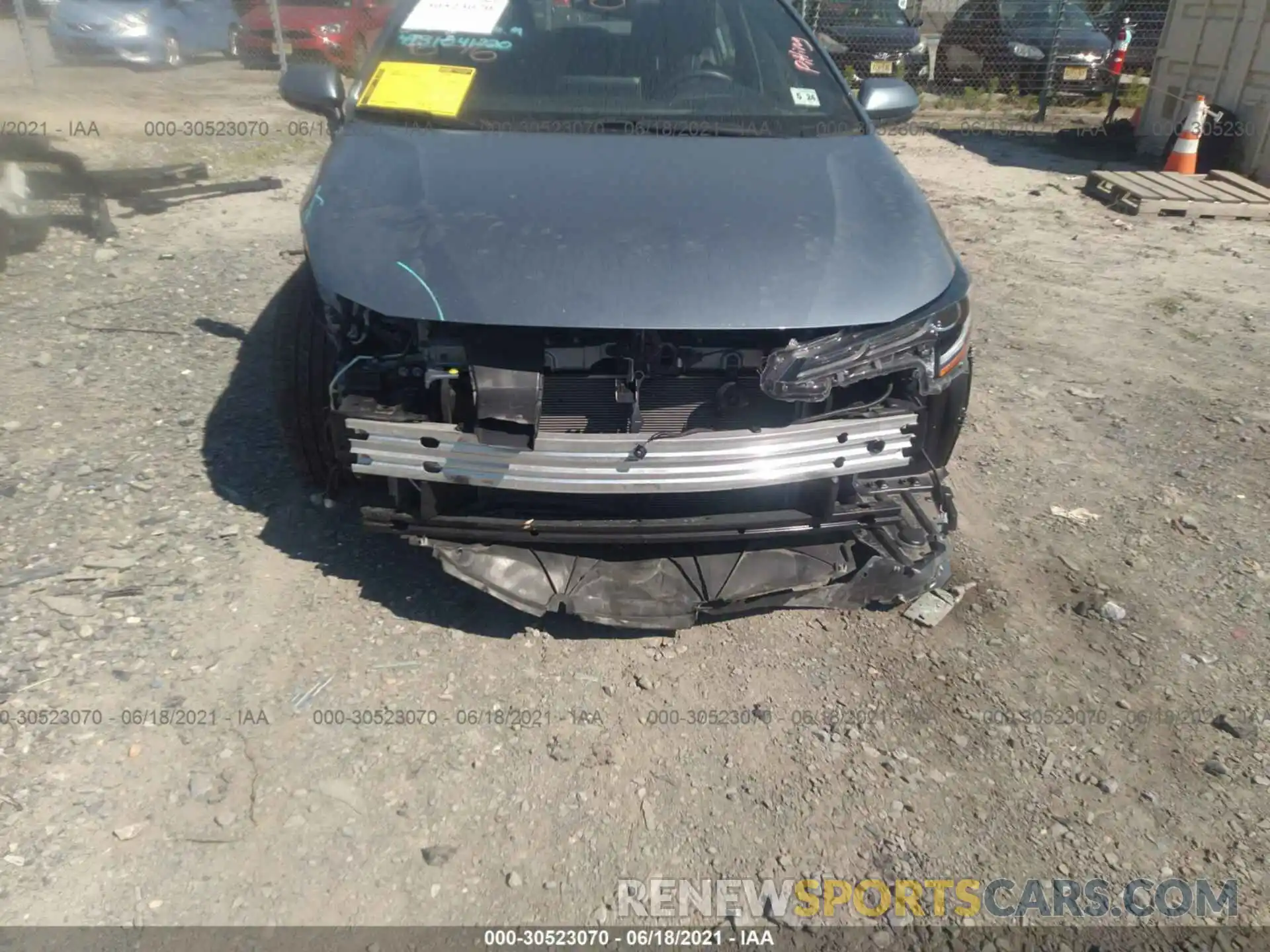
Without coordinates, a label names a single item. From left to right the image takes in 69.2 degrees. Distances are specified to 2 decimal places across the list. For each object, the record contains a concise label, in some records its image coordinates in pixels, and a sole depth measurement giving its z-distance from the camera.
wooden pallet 7.32
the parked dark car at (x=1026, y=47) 12.34
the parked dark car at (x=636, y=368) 2.32
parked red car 12.73
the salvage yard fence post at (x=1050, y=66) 11.55
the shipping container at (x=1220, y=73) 8.25
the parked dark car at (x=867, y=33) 12.36
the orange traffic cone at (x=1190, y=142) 8.20
